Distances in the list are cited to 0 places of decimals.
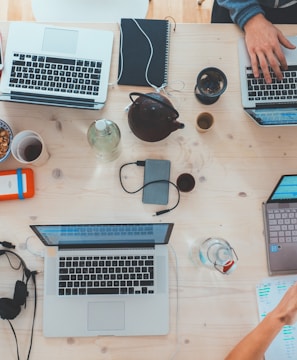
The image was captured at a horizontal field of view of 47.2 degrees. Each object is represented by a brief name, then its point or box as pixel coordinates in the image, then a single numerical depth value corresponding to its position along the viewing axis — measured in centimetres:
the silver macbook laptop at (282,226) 96
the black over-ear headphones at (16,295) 89
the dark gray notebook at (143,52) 104
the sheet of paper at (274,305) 92
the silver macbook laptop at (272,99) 102
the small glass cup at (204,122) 100
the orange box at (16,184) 97
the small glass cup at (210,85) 98
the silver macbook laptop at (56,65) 99
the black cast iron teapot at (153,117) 86
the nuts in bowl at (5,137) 97
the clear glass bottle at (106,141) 92
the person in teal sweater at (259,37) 102
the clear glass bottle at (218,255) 94
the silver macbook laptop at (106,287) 93
